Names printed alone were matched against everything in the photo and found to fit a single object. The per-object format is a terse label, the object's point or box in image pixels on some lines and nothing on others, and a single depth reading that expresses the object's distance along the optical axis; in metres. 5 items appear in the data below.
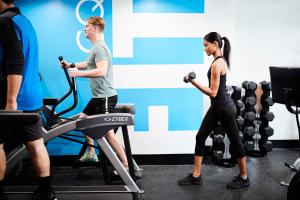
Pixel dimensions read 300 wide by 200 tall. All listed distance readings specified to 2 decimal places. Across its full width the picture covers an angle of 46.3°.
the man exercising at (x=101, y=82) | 3.48
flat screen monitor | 3.21
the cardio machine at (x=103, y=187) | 2.80
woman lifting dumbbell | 3.33
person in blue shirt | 2.38
